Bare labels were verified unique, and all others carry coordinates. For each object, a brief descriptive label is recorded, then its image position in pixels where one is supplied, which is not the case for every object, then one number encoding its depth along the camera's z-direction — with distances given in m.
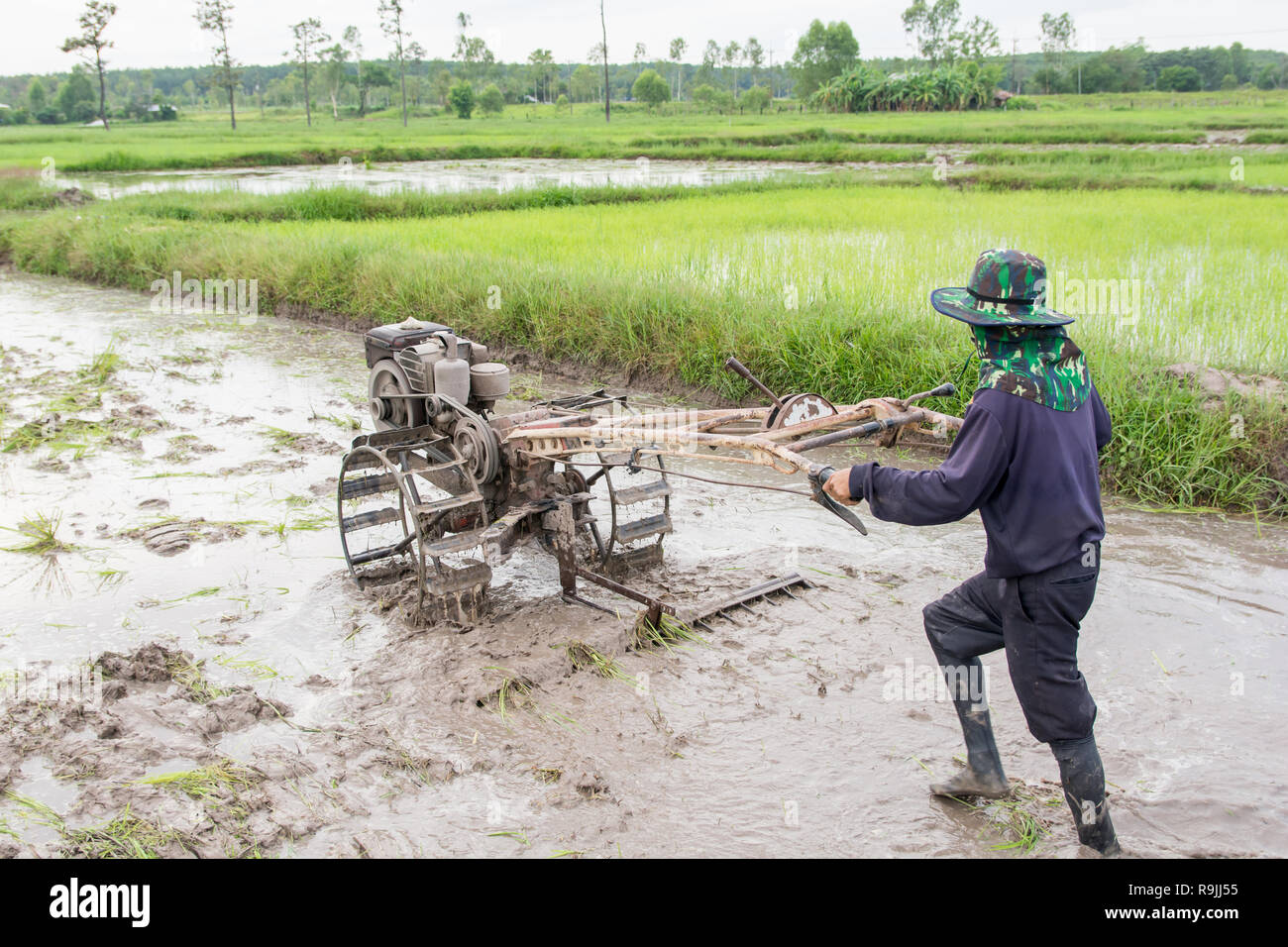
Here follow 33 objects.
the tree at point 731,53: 80.00
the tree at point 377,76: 64.56
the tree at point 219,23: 48.12
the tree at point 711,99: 52.38
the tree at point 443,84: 67.00
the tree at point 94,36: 44.56
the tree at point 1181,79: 62.00
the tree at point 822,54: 54.31
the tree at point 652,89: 56.66
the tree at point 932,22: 62.50
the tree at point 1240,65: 76.31
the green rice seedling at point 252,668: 3.83
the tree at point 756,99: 50.41
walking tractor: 3.86
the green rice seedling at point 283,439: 6.64
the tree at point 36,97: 65.19
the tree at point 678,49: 77.00
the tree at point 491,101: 56.19
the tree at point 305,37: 56.44
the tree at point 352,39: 65.25
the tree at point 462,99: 51.97
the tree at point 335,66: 60.09
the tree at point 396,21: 49.23
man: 2.43
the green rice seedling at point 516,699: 3.45
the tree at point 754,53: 79.38
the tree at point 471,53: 69.19
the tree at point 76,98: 61.25
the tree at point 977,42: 57.34
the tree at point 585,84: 77.81
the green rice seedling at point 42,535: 5.02
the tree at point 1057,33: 73.38
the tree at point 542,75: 75.25
